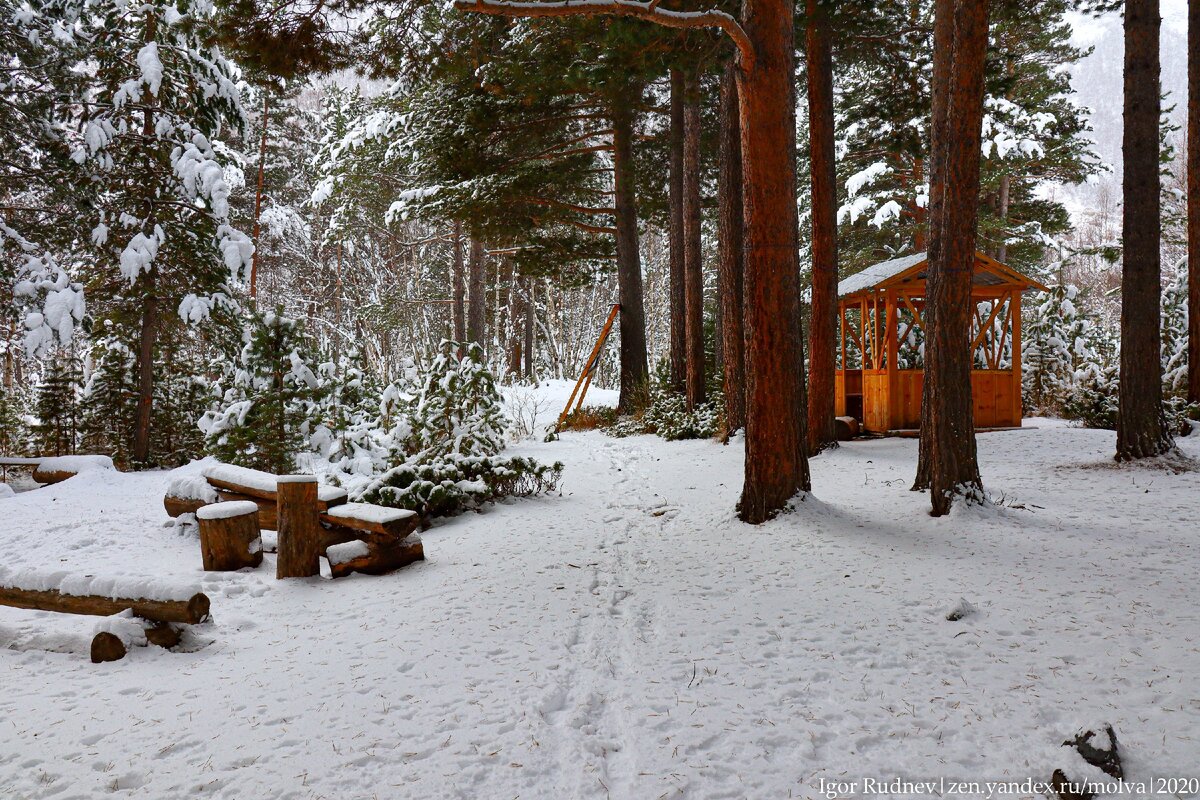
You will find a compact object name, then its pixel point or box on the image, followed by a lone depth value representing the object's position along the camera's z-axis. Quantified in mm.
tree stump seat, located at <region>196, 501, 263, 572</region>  4734
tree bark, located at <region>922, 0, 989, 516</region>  5164
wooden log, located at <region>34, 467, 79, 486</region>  8180
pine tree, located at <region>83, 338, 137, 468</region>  9812
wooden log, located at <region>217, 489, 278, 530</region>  5582
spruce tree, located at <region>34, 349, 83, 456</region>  9734
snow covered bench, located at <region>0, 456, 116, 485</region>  8180
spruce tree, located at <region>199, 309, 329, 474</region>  7625
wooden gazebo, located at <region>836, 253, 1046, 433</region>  11031
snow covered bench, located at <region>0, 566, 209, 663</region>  3283
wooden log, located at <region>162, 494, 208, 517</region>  5957
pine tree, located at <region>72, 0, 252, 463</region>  9312
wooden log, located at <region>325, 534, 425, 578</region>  4602
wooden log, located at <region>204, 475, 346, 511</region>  5086
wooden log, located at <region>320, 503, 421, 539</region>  4617
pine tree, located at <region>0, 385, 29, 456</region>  10898
